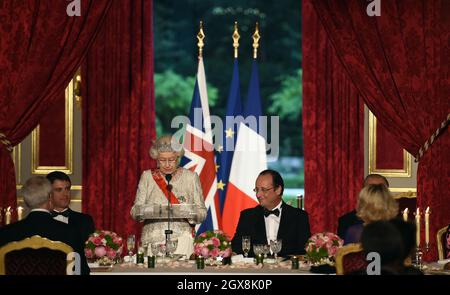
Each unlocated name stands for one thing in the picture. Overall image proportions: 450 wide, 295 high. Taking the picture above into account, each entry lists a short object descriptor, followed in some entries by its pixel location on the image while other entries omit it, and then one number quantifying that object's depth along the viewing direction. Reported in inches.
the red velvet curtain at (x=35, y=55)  686.5
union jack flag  732.0
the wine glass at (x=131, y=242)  520.7
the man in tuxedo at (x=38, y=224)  418.9
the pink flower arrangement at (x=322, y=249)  509.7
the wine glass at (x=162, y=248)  506.9
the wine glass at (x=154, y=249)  505.7
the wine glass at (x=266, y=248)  511.5
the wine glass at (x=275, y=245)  521.0
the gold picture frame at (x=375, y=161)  731.4
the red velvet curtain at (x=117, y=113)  719.1
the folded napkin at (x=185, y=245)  571.8
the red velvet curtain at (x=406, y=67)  693.3
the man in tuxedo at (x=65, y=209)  585.9
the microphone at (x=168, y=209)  532.4
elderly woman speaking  577.3
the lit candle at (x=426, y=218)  517.0
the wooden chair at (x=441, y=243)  558.6
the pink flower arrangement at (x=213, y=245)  513.3
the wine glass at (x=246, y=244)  525.0
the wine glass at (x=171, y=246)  520.7
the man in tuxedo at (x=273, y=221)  568.4
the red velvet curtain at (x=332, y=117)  721.0
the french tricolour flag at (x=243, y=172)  740.0
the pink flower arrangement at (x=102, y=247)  514.0
